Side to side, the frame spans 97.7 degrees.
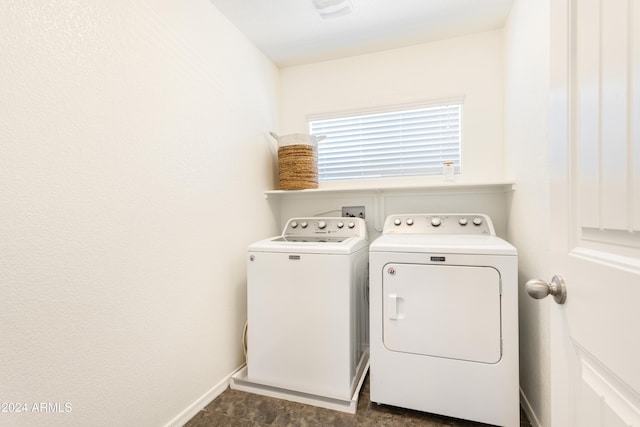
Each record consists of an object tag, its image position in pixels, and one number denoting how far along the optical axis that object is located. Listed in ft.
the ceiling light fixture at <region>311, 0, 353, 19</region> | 5.34
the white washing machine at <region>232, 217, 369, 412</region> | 5.01
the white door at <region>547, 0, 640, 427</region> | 1.39
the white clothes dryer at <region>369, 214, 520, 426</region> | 4.26
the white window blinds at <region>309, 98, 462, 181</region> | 7.05
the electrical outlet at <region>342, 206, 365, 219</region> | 7.38
